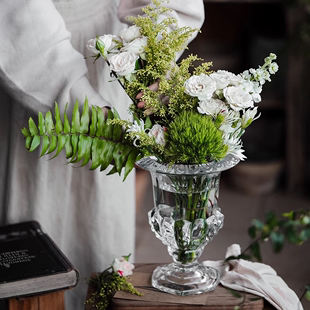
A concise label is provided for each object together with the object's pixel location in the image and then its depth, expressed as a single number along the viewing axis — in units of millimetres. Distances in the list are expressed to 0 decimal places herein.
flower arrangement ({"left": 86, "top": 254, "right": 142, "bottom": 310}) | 1777
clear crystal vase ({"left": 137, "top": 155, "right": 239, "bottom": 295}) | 1688
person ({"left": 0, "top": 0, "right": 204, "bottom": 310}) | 1830
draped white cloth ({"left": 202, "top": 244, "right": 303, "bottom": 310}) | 1751
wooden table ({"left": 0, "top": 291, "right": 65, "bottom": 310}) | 1741
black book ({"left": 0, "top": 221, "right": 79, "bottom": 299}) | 1720
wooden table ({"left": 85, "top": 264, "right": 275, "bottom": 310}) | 1723
